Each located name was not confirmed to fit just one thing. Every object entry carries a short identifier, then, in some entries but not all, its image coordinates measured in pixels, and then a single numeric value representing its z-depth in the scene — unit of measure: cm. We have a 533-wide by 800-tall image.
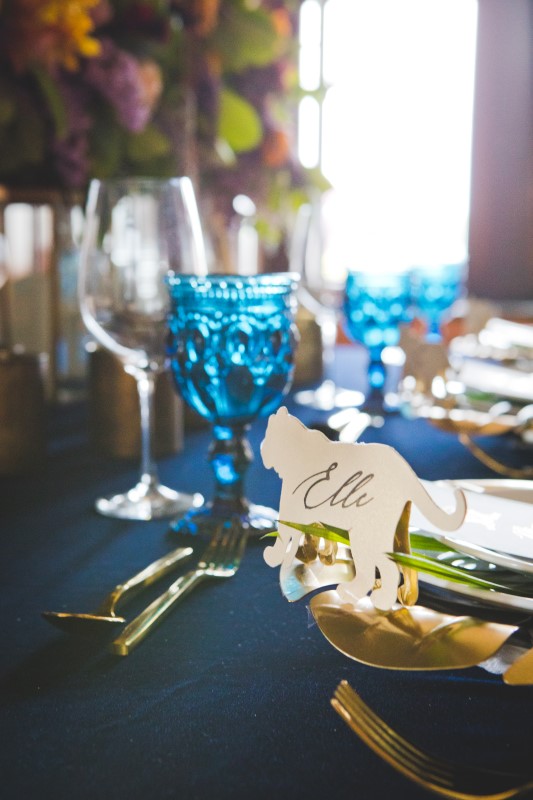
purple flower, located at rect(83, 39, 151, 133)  107
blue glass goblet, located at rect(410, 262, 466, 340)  142
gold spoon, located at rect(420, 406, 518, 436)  86
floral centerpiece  104
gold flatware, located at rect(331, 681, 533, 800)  35
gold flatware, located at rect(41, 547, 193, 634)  51
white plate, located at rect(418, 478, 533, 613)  45
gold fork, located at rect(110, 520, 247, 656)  49
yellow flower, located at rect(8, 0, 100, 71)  97
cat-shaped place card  42
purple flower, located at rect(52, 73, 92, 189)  109
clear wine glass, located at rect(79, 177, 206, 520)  76
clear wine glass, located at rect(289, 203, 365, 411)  135
